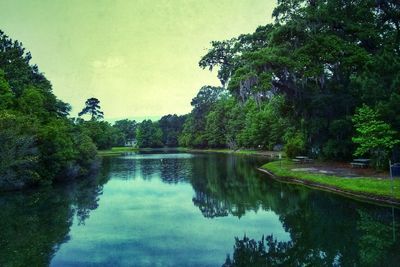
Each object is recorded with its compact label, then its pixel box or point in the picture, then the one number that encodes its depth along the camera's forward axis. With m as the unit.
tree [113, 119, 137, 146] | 176.70
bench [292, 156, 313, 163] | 44.92
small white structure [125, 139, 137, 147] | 186.69
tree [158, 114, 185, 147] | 168.75
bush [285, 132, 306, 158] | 50.22
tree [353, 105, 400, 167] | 28.18
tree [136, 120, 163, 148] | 160.12
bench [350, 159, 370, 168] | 33.81
